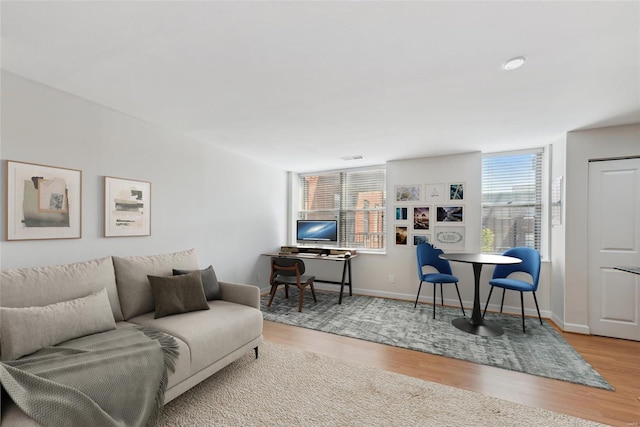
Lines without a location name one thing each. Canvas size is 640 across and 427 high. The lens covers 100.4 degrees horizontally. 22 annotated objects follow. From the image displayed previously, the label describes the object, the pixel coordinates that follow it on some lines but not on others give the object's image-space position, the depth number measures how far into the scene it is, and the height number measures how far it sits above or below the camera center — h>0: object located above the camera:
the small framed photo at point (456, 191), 4.17 +0.36
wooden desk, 4.44 -0.76
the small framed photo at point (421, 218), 4.41 -0.07
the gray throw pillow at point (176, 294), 2.28 -0.73
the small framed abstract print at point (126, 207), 2.56 +0.04
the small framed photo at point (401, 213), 4.58 +0.01
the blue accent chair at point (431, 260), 3.98 -0.71
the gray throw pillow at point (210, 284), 2.69 -0.74
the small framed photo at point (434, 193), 4.30 +0.34
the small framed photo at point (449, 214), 4.18 +0.00
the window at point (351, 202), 5.03 +0.21
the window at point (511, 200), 3.89 +0.21
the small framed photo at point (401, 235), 4.57 -0.37
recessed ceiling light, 1.74 +1.01
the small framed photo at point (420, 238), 4.40 -0.41
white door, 2.92 -0.34
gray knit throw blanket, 1.23 -0.88
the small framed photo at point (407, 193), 4.50 +0.35
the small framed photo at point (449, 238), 4.18 -0.38
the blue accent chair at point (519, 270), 3.21 -0.74
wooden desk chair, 3.87 -0.90
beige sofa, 1.79 -0.83
